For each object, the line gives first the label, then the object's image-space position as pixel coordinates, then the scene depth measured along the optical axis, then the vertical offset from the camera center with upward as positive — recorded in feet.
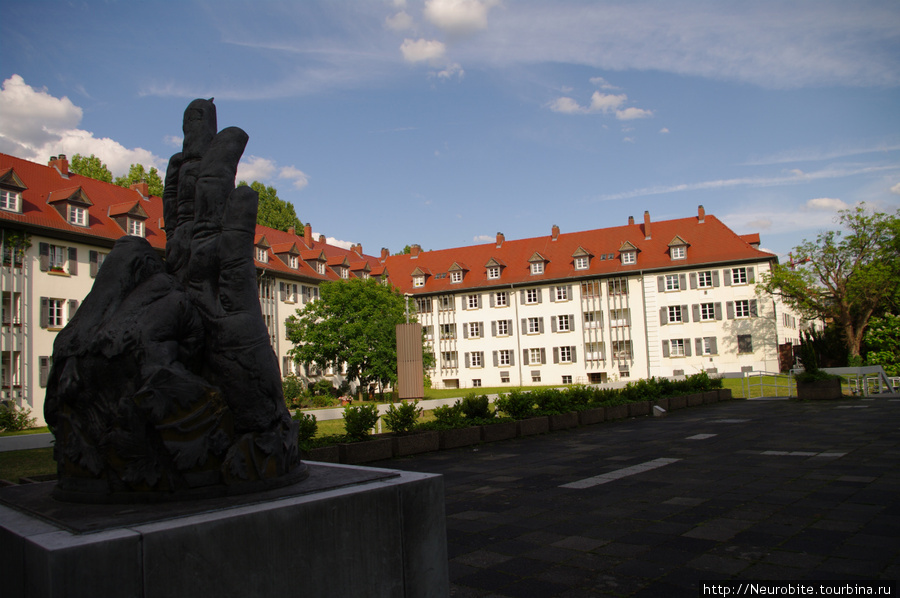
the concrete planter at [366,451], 37.50 -5.42
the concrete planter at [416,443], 41.60 -5.57
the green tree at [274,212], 225.15 +57.33
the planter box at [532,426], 51.47 -5.90
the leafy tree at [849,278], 148.46 +15.49
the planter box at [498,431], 48.24 -5.82
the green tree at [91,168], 160.08 +53.96
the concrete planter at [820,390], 79.46 -6.13
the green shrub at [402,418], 44.45 -3.97
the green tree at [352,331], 143.13 +7.85
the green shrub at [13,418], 86.69 -5.28
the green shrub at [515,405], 54.70 -4.26
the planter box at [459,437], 44.83 -5.73
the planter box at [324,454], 35.65 -5.11
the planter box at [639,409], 66.77 -6.30
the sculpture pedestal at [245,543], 10.71 -3.33
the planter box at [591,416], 59.11 -6.08
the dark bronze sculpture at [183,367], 13.88 +0.14
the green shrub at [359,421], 40.68 -3.72
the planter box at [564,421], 55.36 -5.99
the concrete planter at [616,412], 62.85 -6.13
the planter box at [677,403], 74.64 -6.53
